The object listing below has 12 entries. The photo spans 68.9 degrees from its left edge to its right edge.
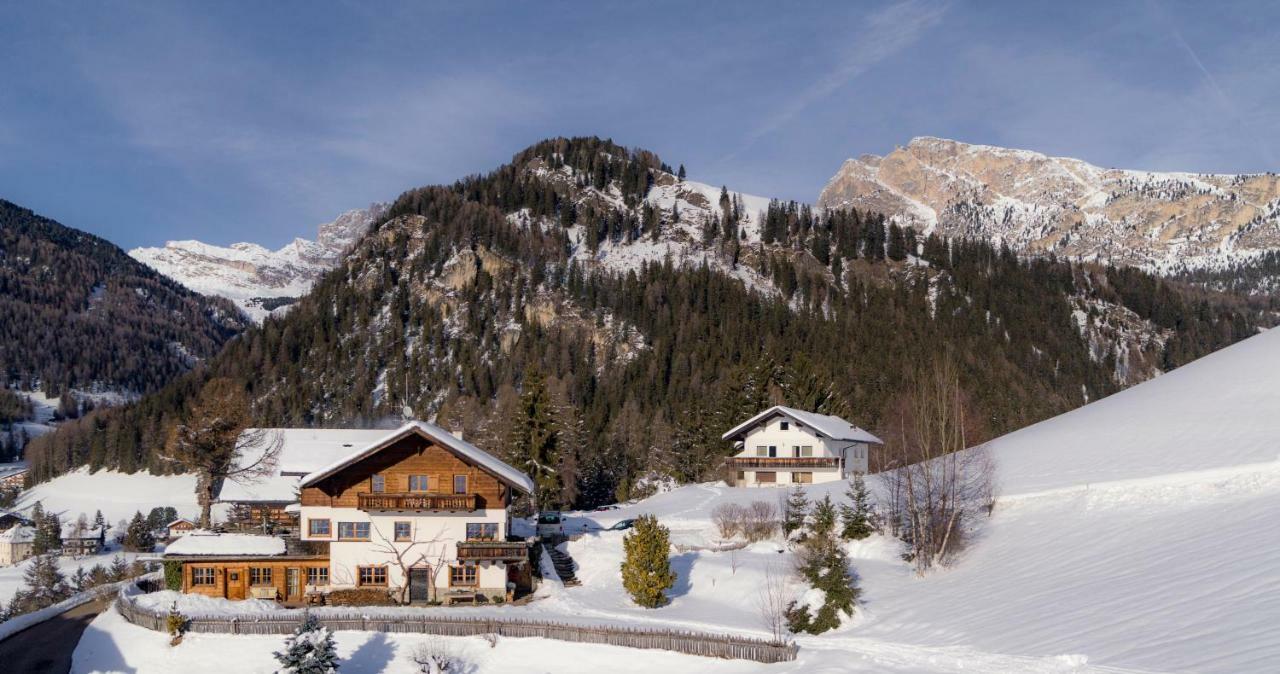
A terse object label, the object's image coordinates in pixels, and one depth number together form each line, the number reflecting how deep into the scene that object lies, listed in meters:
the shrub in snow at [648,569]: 42.59
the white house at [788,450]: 79.00
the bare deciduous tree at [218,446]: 60.97
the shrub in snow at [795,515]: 52.78
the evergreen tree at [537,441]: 73.75
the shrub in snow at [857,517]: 48.16
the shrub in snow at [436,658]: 34.97
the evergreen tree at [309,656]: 31.12
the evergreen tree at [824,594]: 36.53
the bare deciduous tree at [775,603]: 37.24
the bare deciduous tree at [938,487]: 42.66
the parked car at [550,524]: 55.43
